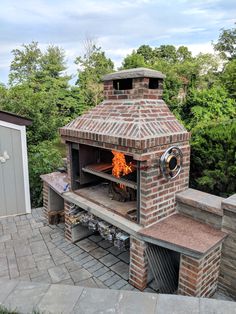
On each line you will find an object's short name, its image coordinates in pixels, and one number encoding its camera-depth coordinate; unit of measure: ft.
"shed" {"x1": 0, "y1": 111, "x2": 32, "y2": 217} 15.43
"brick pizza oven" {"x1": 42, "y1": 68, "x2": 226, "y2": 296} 9.17
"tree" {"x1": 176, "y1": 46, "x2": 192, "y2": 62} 86.17
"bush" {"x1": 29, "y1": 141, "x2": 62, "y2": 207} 18.69
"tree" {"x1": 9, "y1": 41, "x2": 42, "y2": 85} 69.36
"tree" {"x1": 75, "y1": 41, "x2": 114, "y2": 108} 53.52
